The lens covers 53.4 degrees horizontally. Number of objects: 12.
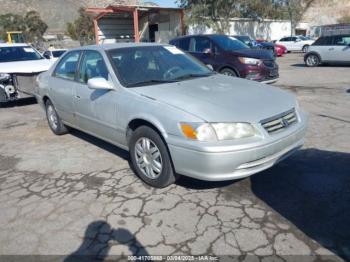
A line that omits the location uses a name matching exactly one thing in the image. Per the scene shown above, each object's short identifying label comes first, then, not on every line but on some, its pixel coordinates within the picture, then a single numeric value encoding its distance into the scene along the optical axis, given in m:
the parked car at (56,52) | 12.83
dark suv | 9.42
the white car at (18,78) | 8.75
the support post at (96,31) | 21.28
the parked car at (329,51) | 14.88
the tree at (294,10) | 38.44
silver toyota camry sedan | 3.34
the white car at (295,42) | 28.00
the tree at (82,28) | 50.40
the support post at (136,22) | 19.41
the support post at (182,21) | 20.41
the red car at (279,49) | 25.94
